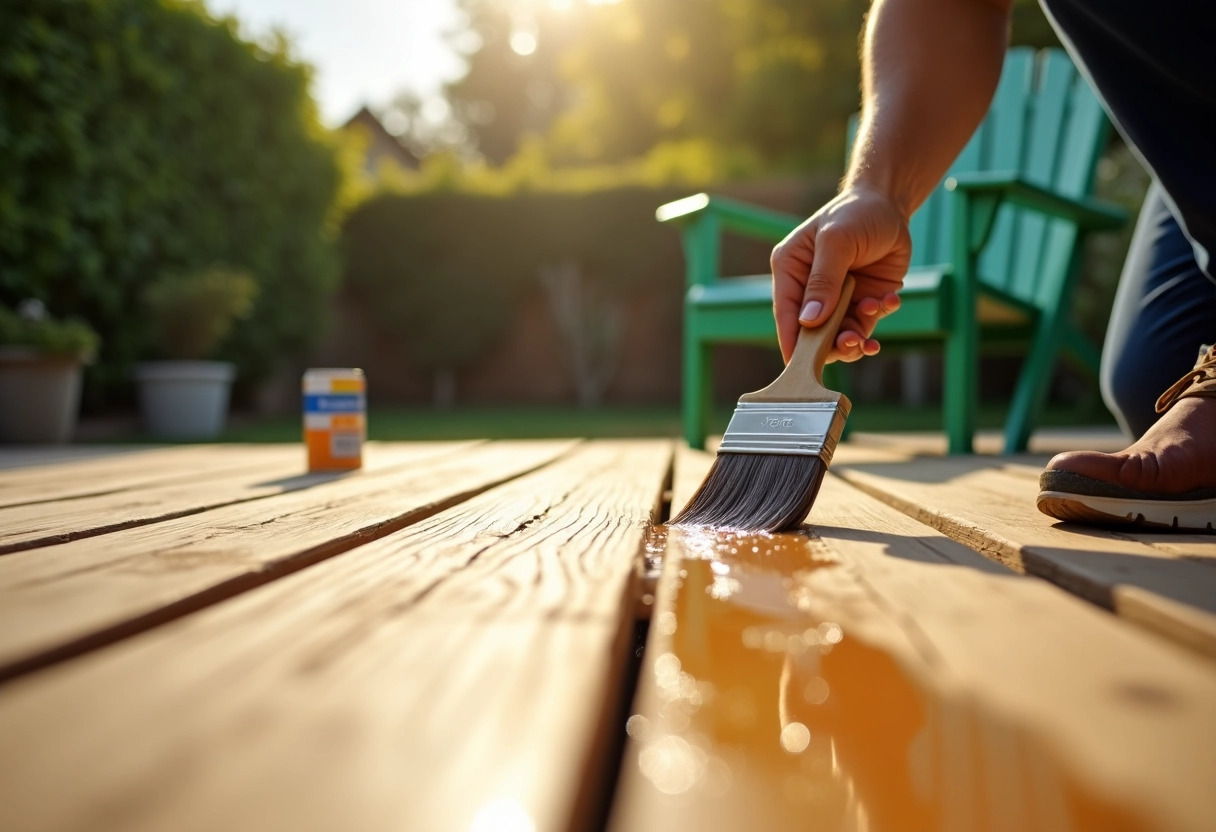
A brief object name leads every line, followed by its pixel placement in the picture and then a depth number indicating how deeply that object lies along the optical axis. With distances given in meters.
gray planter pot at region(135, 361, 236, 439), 4.82
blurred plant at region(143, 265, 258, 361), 4.85
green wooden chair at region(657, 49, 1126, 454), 2.40
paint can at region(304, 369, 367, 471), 1.89
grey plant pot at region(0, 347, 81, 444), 3.87
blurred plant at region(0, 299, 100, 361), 3.83
